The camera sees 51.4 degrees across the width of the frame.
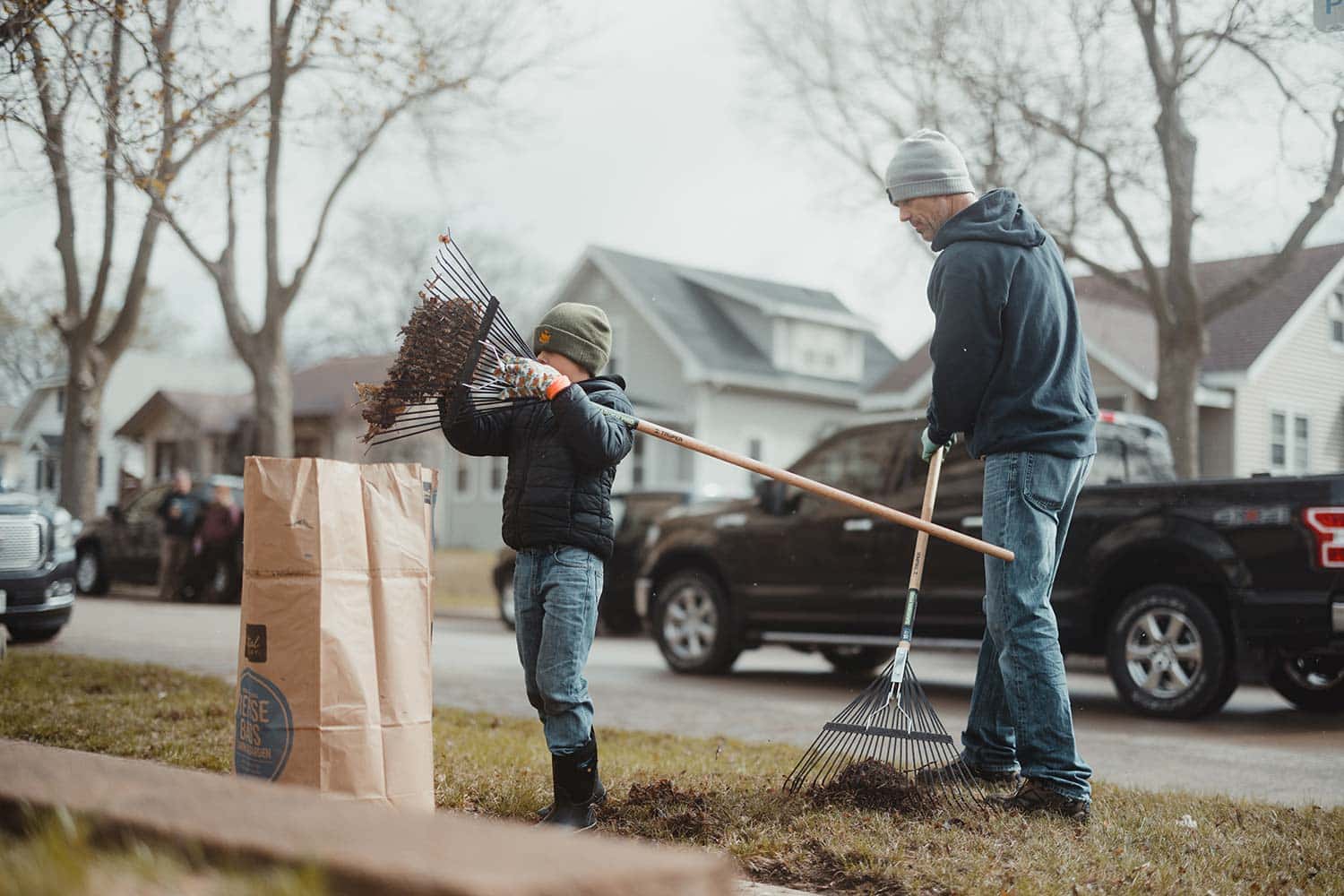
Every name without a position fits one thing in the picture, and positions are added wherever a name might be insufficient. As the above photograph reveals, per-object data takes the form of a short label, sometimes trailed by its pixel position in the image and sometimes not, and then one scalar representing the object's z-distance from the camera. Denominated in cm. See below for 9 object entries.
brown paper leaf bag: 372
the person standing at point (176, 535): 1944
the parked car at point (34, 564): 1107
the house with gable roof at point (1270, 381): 2477
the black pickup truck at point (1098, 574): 795
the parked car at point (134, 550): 1959
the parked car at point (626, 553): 1512
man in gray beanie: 464
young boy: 426
